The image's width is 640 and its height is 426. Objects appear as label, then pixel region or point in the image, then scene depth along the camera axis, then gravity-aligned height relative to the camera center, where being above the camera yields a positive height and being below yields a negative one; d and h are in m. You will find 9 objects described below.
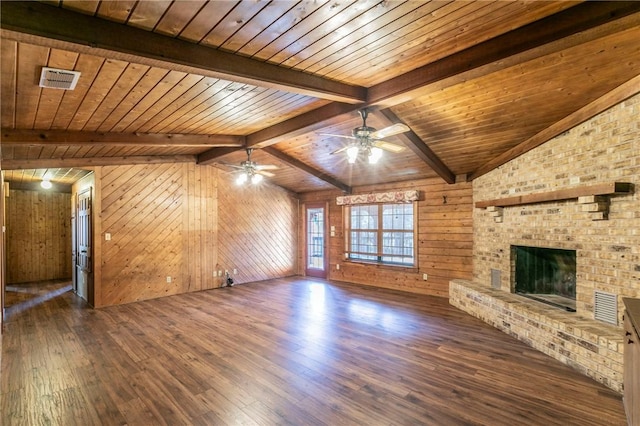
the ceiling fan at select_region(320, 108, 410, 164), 3.63 +0.81
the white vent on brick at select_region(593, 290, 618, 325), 3.33 -1.02
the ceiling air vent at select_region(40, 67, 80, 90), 2.35 +1.04
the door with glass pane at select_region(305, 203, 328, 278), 8.81 -0.80
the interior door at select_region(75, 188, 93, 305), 6.05 -0.68
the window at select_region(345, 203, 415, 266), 7.13 -0.48
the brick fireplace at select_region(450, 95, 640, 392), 3.14 -0.25
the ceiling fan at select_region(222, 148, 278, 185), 5.54 +0.75
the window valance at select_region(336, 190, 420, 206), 6.85 +0.35
